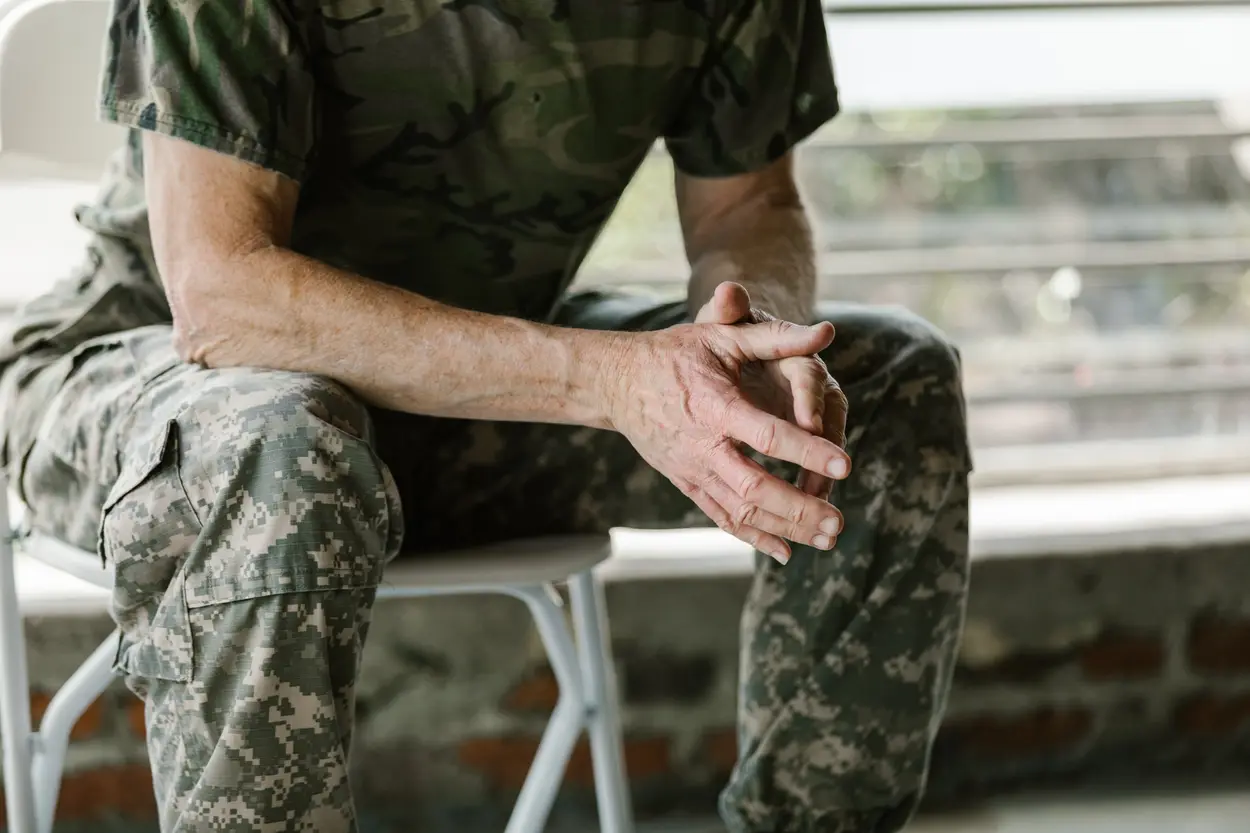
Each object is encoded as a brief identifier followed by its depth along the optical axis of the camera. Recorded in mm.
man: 2181
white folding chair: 2396
